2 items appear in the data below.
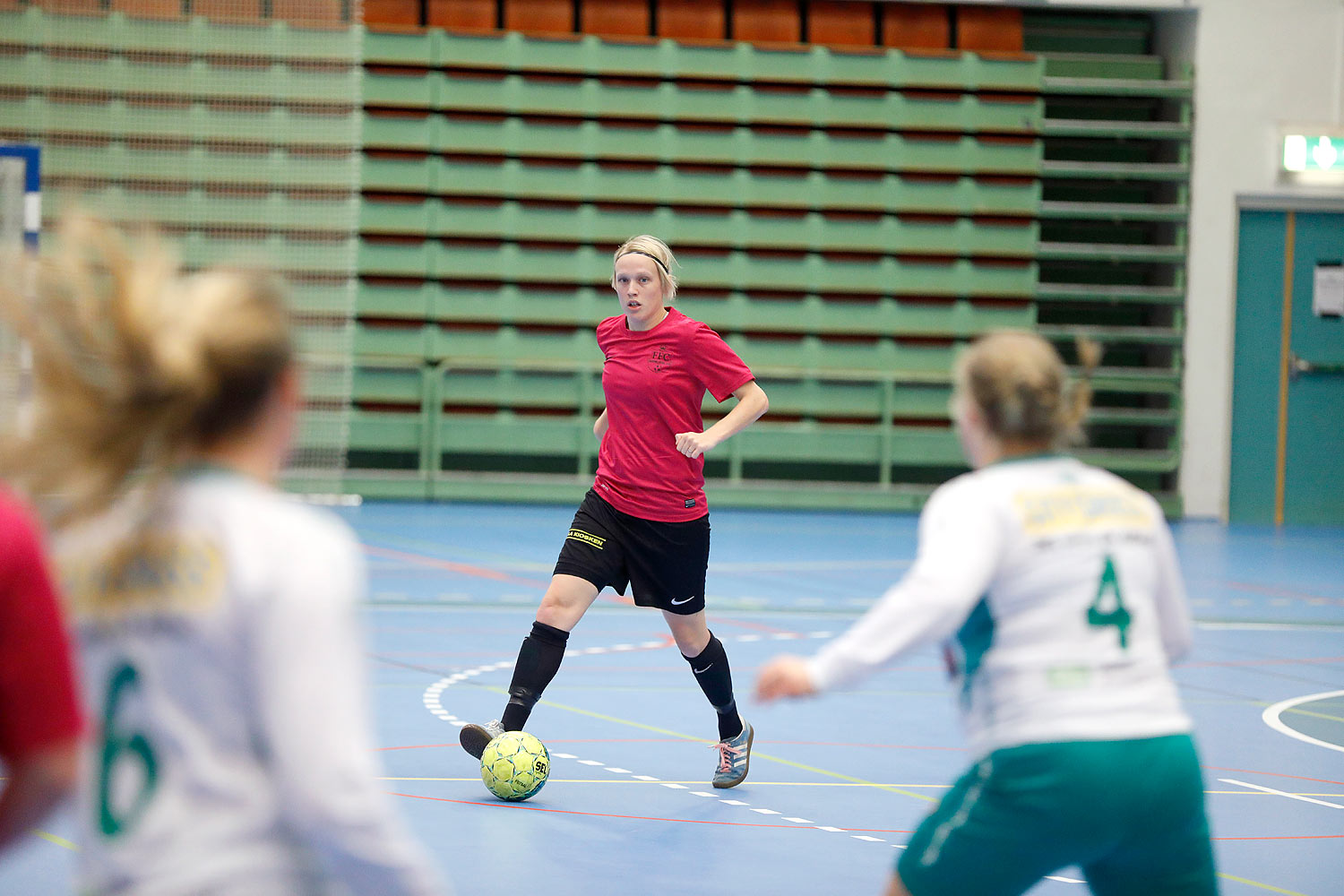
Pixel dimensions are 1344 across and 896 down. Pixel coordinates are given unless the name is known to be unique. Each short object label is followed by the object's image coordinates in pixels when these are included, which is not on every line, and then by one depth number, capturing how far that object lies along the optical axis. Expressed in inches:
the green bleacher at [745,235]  1138.0
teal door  1184.2
